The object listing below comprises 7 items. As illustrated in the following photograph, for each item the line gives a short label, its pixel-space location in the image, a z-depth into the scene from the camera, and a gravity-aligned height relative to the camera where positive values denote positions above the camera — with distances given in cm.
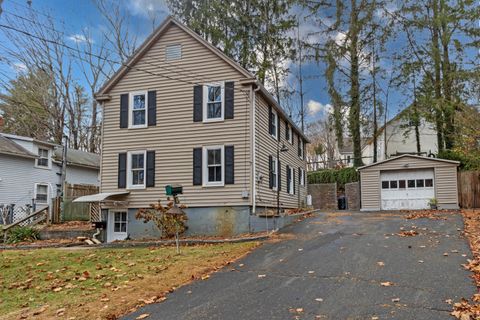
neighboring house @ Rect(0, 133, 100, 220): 2231 +186
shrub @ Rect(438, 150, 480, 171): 1686 +227
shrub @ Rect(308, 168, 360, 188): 2710 +166
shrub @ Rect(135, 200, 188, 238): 1319 -67
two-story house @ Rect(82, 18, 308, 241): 1438 +246
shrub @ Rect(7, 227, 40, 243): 1568 -142
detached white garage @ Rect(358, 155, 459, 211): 2028 +87
